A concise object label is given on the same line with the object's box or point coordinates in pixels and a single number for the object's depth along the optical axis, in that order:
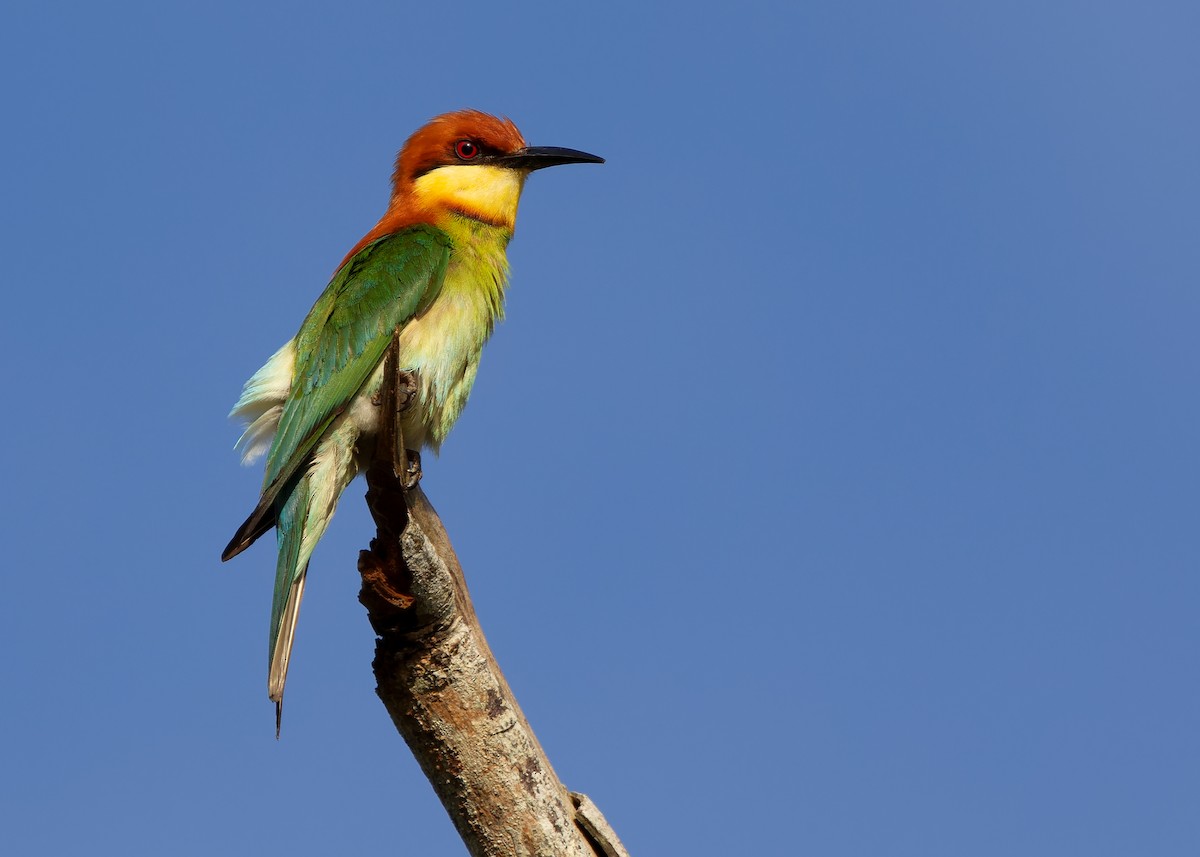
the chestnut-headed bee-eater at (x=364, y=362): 8.90
